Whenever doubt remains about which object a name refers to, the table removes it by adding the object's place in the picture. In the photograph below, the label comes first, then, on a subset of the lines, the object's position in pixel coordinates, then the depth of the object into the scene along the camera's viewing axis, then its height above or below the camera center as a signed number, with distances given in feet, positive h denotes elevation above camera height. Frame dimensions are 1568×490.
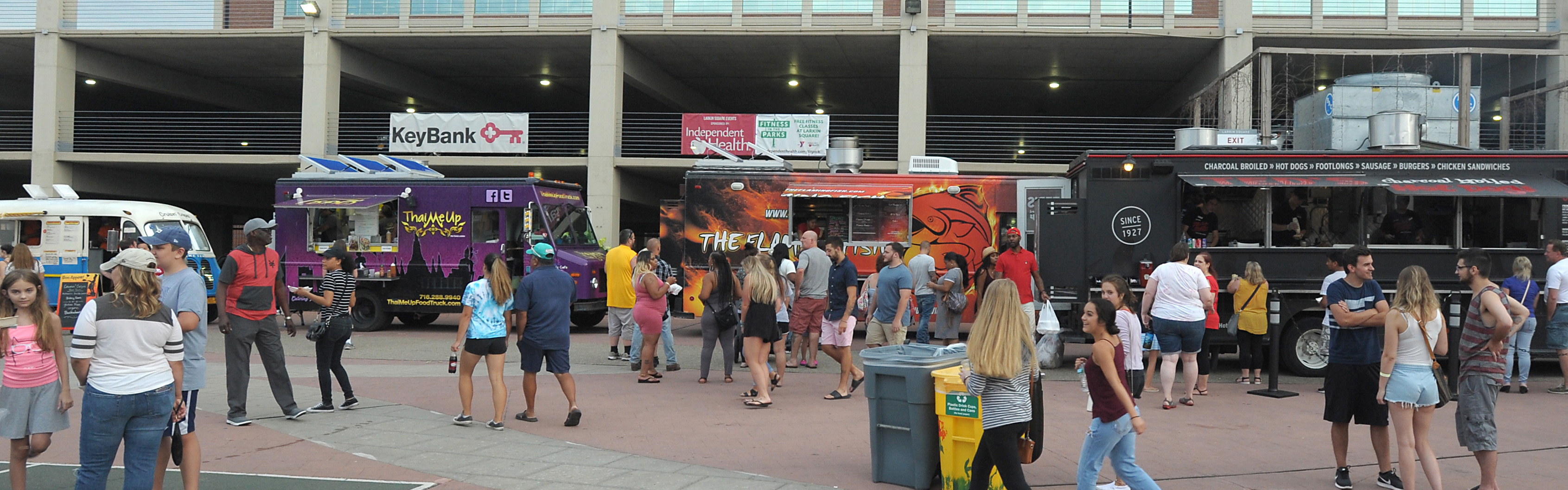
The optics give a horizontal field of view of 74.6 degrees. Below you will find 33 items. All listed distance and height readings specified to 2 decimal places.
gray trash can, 19.56 -3.05
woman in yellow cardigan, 34.65 -1.65
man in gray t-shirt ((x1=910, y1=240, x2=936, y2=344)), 37.32 -0.93
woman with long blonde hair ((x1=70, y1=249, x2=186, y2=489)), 16.11 -2.02
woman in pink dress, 34.09 -1.98
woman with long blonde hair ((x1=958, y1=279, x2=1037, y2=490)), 17.02 -2.02
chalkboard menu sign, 46.44 -2.59
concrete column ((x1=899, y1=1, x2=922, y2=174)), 73.92 +12.30
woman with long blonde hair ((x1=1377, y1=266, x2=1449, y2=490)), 19.10 -1.94
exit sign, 45.77 +5.58
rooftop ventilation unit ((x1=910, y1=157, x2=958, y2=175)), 50.88 +4.48
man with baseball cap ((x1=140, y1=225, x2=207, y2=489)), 18.42 -1.40
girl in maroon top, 17.48 -2.61
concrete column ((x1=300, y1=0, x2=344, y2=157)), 76.95 +11.65
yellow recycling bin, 18.49 -3.10
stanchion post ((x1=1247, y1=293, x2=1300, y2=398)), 33.01 -2.99
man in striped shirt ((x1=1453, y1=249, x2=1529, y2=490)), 19.43 -2.06
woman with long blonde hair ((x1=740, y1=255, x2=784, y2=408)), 29.66 -1.94
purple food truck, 52.44 +0.80
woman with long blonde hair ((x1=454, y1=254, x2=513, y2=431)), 25.90 -2.04
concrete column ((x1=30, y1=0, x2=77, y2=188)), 78.59 +11.24
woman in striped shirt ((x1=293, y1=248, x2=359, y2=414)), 27.50 -1.94
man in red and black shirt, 25.90 -1.81
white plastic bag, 19.72 -1.28
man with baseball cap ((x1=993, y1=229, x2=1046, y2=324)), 36.78 -0.32
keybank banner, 78.02 +8.65
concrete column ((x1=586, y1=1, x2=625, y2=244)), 75.25 +9.98
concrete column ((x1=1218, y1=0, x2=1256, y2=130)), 71.82 +16.00
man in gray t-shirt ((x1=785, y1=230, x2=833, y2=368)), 34.30 -1.22
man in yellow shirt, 39.14 -1.38
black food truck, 36.70 +1.66
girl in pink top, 16.87 -2.19
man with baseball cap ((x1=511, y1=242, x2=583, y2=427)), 26.45 -1.87
